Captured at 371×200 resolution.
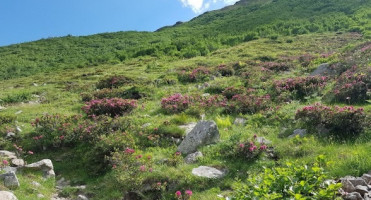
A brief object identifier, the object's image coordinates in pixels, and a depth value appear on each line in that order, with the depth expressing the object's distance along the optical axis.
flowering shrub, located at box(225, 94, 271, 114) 13.76
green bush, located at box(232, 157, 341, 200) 4.97
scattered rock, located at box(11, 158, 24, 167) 10.67
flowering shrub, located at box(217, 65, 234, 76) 22.85
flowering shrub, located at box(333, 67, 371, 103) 12.82
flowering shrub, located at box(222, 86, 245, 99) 16.19
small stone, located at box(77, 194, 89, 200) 9.34
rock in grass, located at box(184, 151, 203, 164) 10.03
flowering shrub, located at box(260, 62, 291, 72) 21.69
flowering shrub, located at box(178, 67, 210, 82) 21.80
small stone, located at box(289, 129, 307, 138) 10.41
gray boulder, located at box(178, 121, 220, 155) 10.73
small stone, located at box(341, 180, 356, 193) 6.48
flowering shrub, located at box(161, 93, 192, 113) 14.79
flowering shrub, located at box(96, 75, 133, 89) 21.83
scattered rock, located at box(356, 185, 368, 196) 6.36
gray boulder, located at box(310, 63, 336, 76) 17.71
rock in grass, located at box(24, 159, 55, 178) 10.39
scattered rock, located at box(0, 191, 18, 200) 7.83
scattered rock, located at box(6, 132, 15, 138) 12.98
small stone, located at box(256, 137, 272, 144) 10.21
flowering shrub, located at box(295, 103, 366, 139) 9.70
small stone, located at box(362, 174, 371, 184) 6.90
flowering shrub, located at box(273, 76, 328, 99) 14.96
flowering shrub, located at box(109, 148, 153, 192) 9.10
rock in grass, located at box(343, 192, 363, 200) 6.12
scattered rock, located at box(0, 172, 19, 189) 8.84
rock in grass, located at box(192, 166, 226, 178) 9.11
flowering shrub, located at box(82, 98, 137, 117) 14.92
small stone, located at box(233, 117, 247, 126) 12.56
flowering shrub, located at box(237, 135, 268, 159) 9.58
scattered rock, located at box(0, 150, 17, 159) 11.17
